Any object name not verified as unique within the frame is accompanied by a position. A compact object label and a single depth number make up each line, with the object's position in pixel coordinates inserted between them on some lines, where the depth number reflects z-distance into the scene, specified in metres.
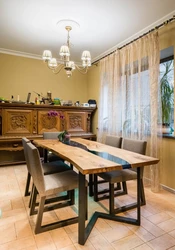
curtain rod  2.50
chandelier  2.40
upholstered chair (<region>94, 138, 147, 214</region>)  1.95
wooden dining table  1.52
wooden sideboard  3.64
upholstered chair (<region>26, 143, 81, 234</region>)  1.63
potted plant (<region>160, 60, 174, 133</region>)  2.71
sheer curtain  2.66
